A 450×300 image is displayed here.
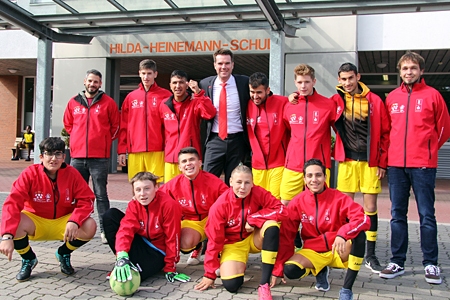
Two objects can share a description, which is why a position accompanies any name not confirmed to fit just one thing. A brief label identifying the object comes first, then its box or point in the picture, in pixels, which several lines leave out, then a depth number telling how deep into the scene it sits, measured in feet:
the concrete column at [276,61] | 28.27
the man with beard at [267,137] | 16.58
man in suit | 17.04
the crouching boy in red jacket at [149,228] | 14.37
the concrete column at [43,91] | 30.22
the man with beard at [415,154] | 15.02
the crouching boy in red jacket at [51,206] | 14.32
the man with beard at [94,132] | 18.79
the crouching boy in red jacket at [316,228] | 13.56
